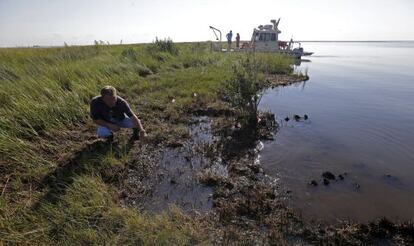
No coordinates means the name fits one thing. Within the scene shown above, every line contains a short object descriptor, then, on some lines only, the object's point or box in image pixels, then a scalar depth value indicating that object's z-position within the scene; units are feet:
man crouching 20.33
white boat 84.74
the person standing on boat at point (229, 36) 96.19
